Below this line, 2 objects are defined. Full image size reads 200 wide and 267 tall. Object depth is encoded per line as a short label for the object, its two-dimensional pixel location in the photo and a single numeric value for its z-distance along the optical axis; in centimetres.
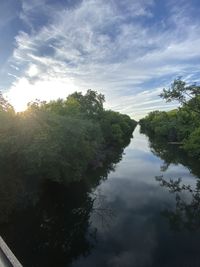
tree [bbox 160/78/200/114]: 1910
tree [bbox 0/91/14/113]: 1267
